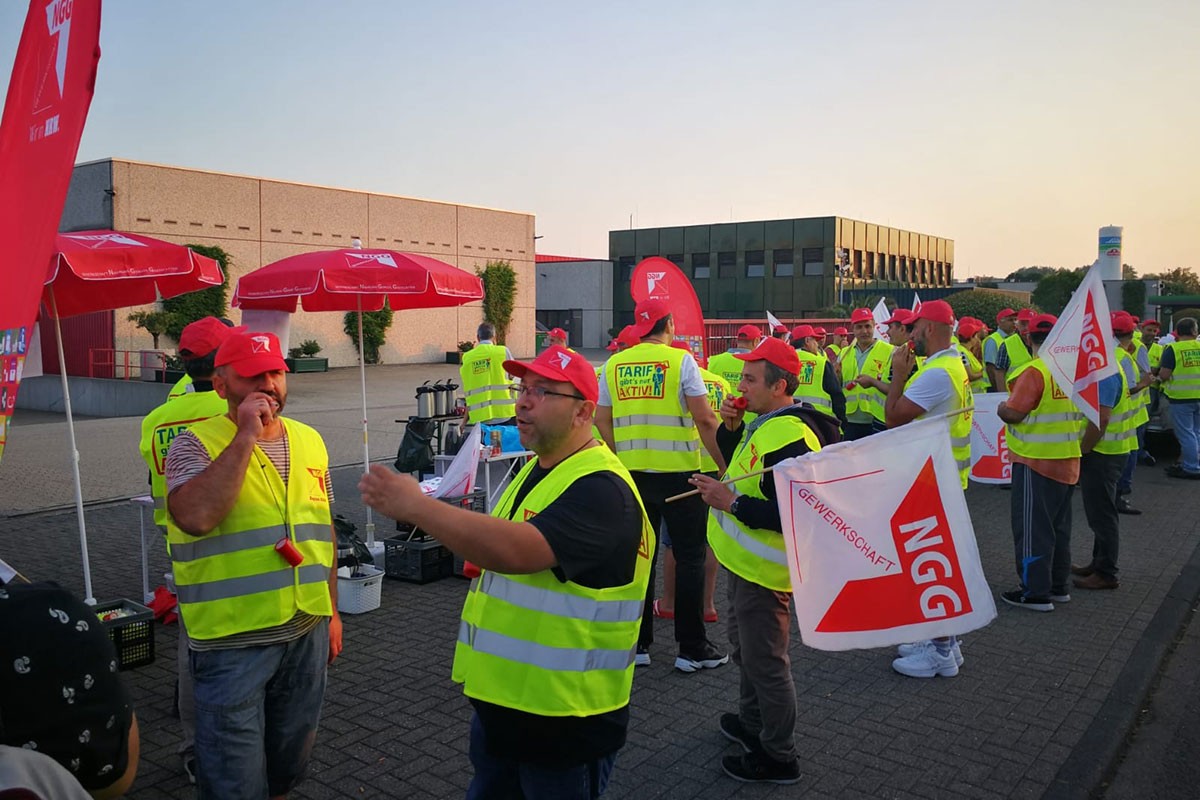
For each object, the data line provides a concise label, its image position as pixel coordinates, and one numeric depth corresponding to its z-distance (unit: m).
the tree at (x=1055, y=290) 35.52
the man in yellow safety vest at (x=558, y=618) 2.57
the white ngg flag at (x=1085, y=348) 5.98
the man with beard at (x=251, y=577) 3.13
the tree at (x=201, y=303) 31.28
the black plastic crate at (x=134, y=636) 5.73
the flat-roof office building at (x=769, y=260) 50.91
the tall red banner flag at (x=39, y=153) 1.74
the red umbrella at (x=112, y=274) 5.82
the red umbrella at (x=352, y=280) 7.55
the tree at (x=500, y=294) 42.22
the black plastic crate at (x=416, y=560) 7.82
